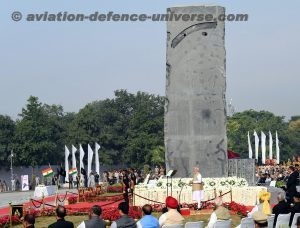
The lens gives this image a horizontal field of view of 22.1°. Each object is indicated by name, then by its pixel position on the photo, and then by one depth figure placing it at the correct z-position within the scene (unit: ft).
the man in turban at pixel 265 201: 61.62
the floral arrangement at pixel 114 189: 173.47
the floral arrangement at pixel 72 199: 129.91
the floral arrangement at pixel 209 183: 108.99
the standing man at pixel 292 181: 86.06
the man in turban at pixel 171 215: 52.03
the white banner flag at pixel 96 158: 237.08
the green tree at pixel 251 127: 376.33
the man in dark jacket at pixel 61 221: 44.14
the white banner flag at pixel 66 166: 235.15
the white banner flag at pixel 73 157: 234.50
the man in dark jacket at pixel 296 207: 54.88
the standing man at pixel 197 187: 98.37
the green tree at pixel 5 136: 289.53
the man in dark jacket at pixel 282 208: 58.34
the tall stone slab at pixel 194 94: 115.24
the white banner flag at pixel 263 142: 273.83
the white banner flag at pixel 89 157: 228.02
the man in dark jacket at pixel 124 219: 46.96
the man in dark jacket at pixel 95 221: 45.93
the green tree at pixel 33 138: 287.89
